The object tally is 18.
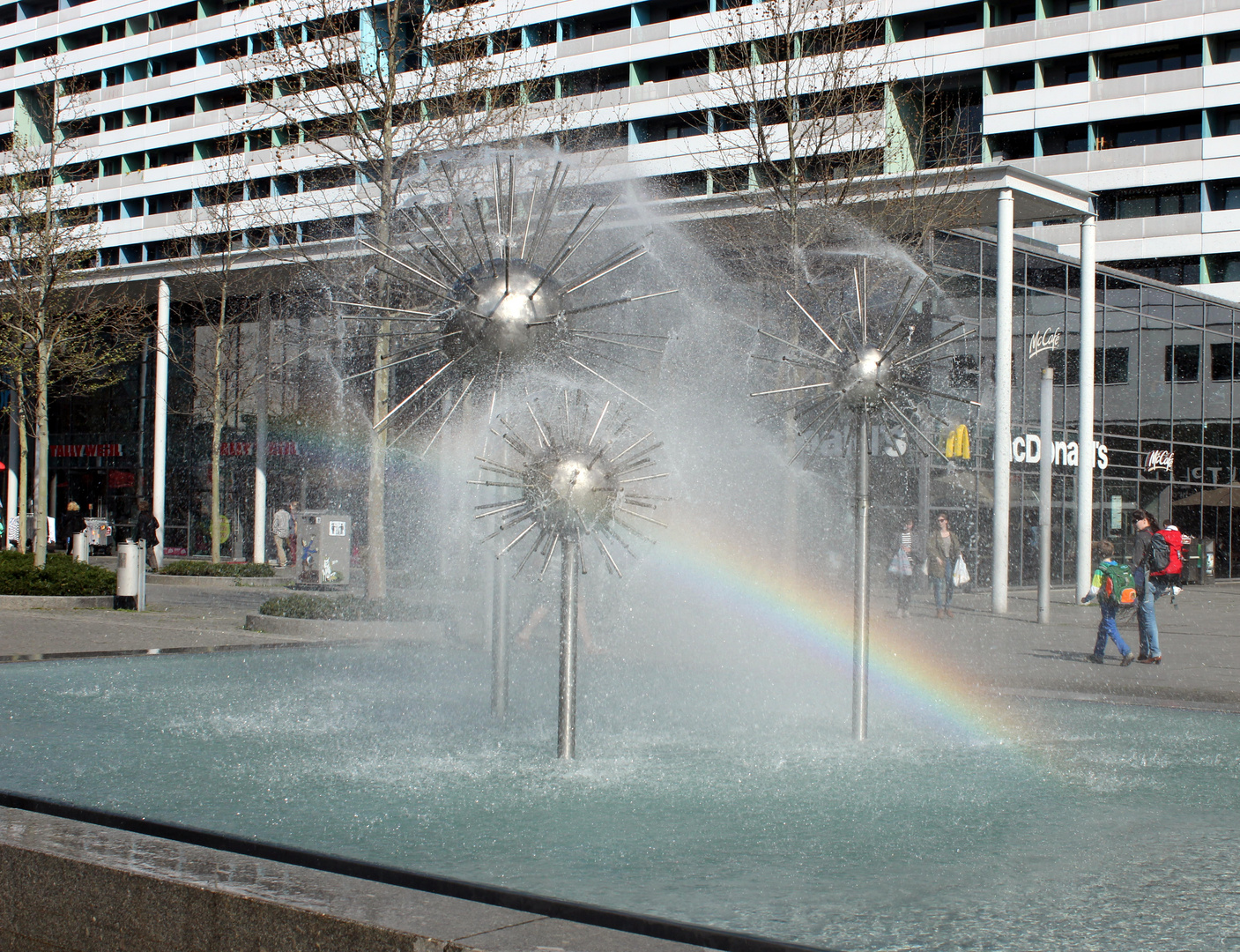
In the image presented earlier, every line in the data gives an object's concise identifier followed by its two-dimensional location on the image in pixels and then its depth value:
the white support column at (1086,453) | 24.75
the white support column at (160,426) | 34.94
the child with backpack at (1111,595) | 13.77
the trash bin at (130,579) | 18.62
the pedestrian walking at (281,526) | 34.84
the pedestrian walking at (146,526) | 26.66
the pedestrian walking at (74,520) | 41.08
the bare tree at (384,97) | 17.80
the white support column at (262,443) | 35.16
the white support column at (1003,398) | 22.84
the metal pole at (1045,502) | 19.83
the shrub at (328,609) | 15.80
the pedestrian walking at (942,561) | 20.97
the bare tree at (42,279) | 22.30
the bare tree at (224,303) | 30.11
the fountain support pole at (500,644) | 7.17
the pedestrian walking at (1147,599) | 13.83
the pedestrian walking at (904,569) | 20.34
